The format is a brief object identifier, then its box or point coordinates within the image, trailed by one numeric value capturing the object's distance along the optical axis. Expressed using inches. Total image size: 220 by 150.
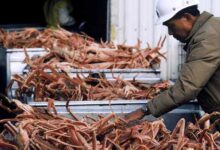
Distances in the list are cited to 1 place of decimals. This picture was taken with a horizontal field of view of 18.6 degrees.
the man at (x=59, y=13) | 387.9
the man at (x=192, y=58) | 176.9
